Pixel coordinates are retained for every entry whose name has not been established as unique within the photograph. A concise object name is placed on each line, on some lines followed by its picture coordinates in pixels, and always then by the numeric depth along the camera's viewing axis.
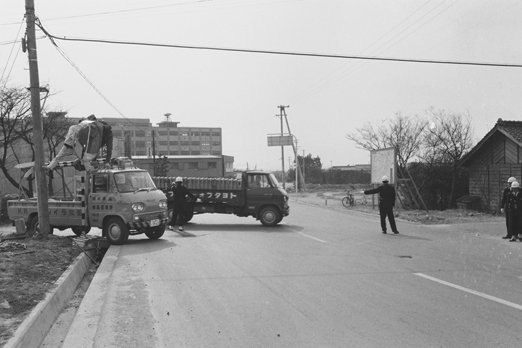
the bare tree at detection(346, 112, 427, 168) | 33.94
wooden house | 23.03
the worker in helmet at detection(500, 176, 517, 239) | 13.98
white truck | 13.08
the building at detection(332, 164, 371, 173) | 113.60
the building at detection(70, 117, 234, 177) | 117.85
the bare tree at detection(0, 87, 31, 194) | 28.89
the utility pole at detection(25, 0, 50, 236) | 12.41
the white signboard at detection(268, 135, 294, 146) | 65.21
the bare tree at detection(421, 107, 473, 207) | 31.92
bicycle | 30.91
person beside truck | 16.69
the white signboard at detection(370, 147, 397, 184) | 24.19
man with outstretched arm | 15.52
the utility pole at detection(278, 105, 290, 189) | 65.28
